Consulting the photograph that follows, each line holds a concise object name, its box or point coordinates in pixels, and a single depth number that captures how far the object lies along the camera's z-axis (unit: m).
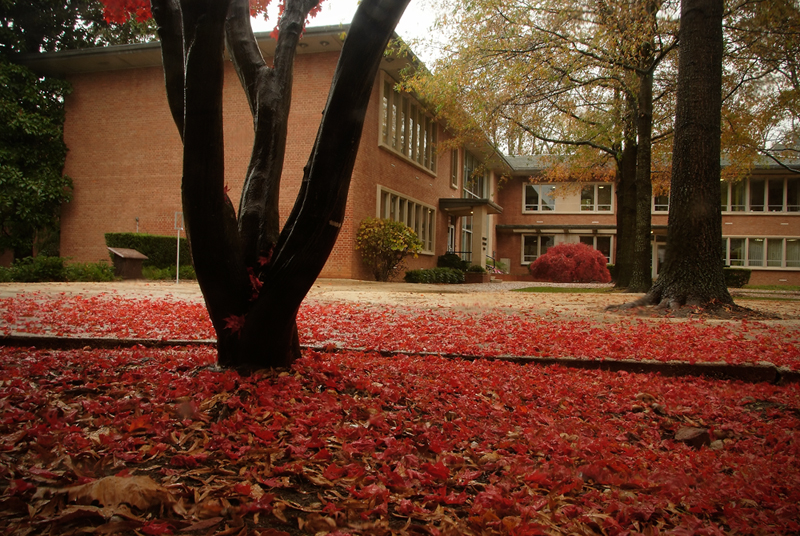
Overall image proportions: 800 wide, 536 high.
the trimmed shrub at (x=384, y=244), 16.23
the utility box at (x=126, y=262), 14.07
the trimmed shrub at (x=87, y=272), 13.44
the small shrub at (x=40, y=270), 13.09
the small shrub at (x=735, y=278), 23.27
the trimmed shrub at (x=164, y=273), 15.09
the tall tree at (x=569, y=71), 12.12
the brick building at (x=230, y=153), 16.11
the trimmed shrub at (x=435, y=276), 18.95
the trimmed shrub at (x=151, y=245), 15.80
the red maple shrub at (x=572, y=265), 26.45
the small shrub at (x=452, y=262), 24.33
